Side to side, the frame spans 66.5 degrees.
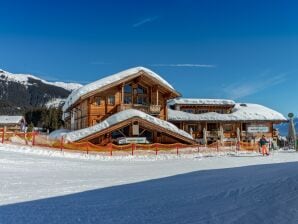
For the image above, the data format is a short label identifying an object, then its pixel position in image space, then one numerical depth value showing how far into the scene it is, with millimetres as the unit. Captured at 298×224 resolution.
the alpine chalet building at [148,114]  19735
